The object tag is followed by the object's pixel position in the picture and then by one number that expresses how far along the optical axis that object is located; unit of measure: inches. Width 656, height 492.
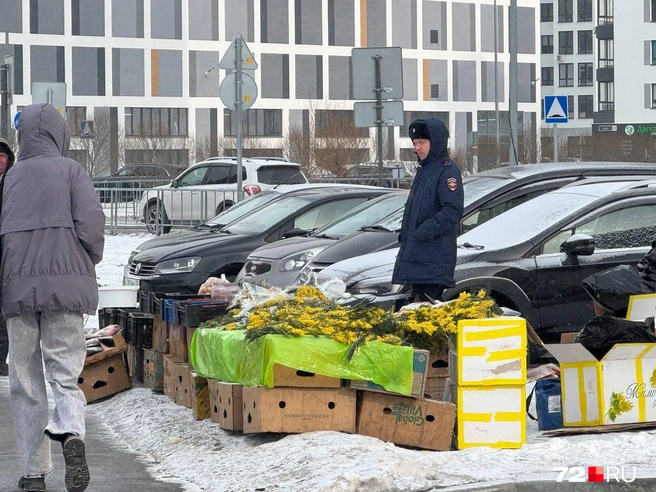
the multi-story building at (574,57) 4229.8
